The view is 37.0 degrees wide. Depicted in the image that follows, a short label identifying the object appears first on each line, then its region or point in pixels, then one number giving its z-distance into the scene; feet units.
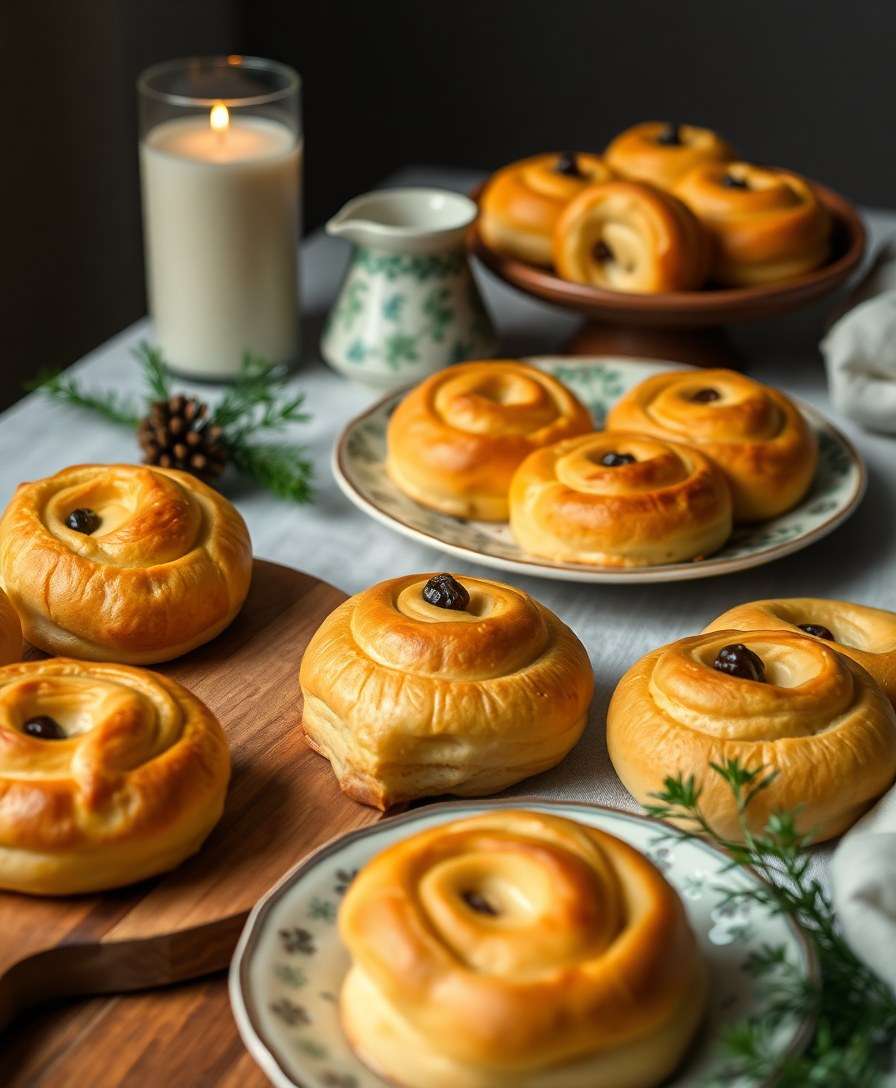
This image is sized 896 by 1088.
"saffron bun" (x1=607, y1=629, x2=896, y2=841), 3.40
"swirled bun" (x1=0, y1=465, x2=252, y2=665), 3.95
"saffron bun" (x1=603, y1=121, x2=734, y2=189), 6.47
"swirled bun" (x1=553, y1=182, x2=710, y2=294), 5.90
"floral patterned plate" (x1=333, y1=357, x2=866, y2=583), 4.49
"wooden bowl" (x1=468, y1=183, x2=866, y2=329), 5.88
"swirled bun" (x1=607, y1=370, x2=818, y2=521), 4.92
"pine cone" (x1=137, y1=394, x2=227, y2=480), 5.30
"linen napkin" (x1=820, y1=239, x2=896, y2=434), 5.80
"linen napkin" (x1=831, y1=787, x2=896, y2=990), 3.00
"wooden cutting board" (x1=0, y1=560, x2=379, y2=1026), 3.05
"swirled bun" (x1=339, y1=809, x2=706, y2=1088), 2.50
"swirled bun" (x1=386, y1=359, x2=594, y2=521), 4.93
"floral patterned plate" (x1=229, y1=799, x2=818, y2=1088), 2.64
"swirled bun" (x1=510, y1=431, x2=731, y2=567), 4.51
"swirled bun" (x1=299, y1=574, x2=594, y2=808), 3.52
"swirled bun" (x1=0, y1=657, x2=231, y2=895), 3.08
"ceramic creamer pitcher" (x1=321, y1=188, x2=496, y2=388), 5.98
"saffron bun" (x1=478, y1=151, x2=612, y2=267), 6.31
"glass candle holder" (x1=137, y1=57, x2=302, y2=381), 6.00
